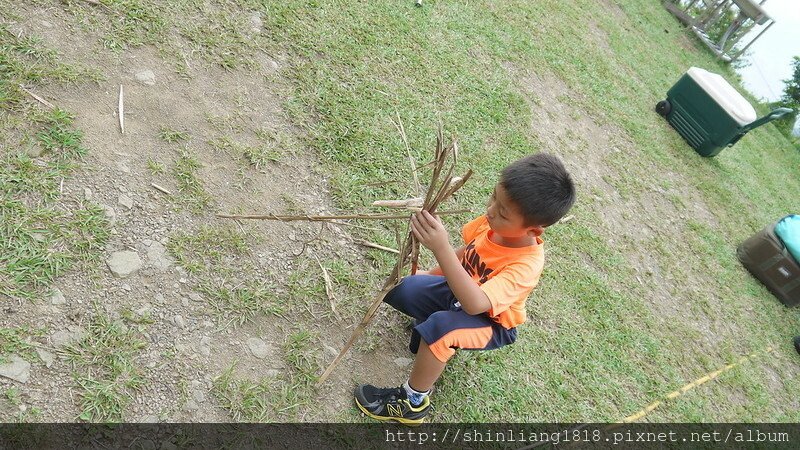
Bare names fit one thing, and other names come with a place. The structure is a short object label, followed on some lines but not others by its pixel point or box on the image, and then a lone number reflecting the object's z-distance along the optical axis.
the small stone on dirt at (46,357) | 1.89
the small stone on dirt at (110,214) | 2.33
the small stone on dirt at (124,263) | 2.21
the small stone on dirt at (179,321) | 2.18
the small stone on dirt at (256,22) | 3.64
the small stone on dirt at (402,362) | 2.57
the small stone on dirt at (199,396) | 2.03
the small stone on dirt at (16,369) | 1.82
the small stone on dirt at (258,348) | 2.26
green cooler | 6.23
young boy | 1.93
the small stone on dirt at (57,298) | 2.03
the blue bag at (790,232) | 5.01
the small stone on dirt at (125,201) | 2.40
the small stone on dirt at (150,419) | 1.91
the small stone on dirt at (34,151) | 2.37
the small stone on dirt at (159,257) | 2.29
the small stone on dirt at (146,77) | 2.92
